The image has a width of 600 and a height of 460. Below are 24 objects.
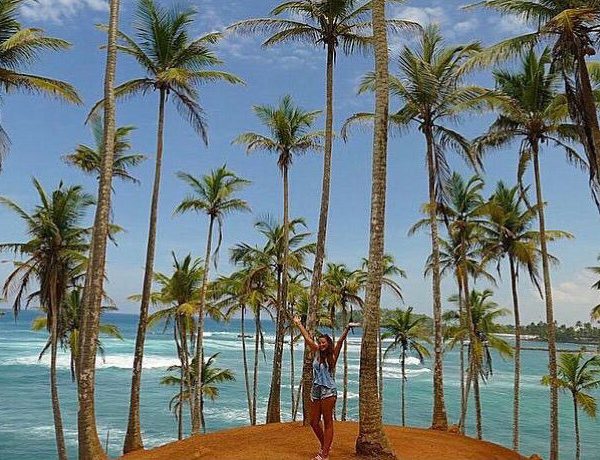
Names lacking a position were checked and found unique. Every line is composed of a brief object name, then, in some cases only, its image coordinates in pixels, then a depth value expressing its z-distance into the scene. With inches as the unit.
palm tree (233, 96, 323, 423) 770.7
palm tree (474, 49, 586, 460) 635.5
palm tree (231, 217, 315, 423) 1010.7
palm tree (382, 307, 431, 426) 1364.4
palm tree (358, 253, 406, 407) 1198.8
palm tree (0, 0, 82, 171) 532.1
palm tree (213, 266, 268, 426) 1066.1
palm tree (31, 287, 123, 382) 1066.1
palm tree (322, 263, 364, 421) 1223.5
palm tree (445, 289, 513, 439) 1158.2
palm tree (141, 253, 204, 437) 1059.3
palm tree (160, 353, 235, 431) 1262.3
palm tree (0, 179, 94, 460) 821.2
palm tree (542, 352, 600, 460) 984.4
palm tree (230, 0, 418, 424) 542.9
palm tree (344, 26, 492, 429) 599.2
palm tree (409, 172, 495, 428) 925.2
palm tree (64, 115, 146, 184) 793.6
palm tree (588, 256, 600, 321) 1050.7
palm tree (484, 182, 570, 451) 855.1
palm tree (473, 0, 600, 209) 456.8
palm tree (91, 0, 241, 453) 574.2
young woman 310.0
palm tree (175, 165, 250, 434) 967.6
